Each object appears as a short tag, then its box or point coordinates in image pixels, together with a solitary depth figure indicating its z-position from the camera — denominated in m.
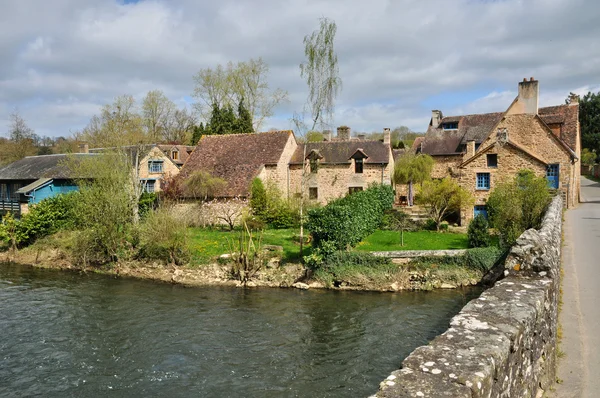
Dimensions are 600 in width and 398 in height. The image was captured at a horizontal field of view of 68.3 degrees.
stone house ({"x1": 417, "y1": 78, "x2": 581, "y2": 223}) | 30.39
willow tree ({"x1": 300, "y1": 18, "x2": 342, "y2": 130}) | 25.45
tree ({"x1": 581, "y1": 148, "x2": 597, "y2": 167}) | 63.44
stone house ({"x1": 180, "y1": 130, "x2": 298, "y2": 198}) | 35.28
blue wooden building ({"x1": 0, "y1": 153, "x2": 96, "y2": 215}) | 36.00
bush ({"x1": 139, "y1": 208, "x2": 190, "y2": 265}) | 24.09
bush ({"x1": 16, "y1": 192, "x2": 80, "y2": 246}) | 29.53
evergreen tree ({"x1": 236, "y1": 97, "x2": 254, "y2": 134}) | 49.33
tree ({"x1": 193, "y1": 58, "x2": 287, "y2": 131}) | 54.50
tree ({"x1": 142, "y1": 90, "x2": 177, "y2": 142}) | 59.56
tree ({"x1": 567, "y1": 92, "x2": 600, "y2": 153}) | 58.41
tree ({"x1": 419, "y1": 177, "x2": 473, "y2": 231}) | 28.69
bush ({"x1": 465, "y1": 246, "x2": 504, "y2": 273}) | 20.53
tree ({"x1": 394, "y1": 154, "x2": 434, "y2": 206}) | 32.38
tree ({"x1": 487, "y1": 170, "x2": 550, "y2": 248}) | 19.70
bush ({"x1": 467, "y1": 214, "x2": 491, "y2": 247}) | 22.52
